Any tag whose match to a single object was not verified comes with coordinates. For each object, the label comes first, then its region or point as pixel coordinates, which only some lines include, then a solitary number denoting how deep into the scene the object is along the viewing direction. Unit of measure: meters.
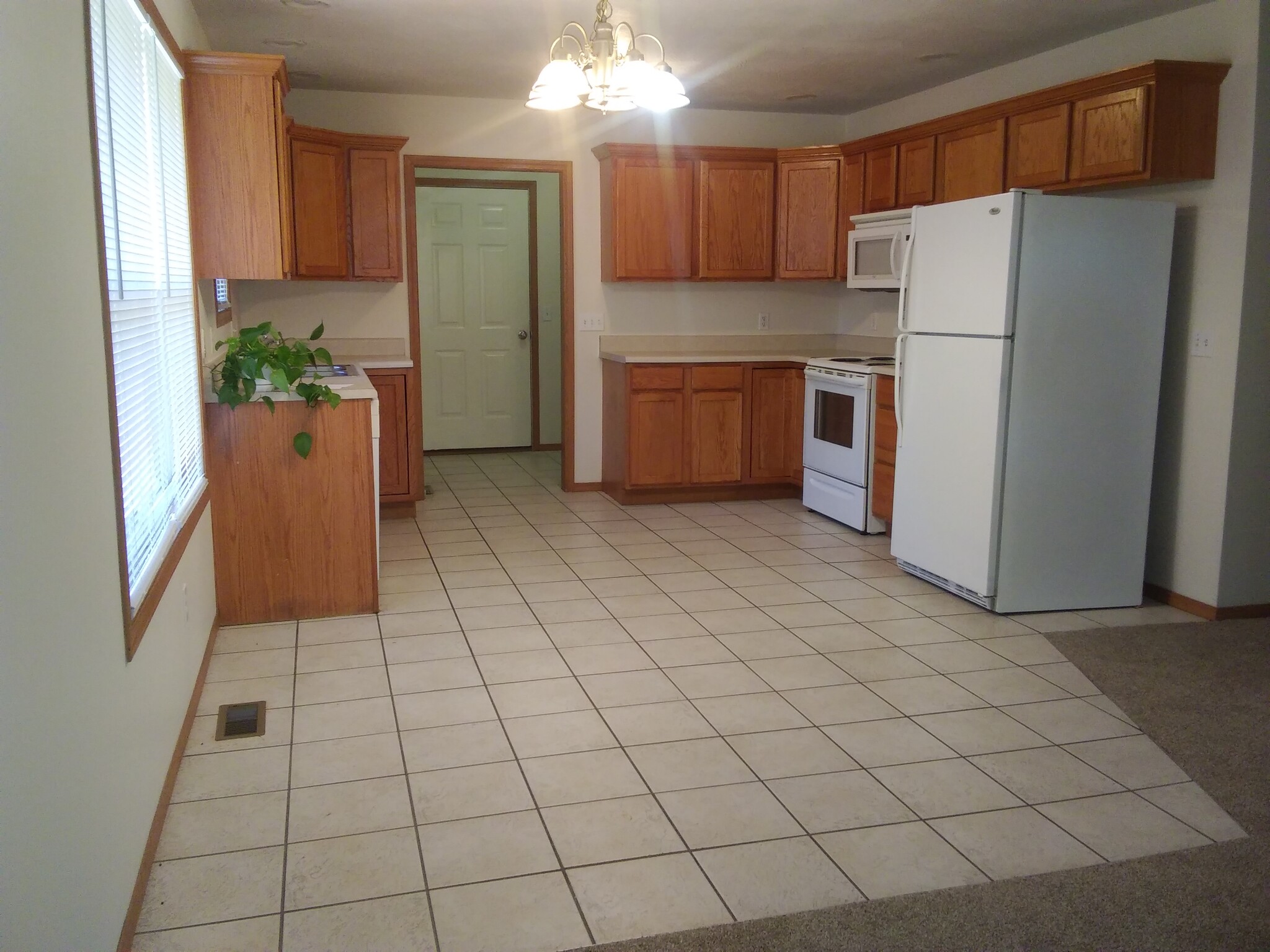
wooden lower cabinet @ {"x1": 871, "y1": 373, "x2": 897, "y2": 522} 5.19
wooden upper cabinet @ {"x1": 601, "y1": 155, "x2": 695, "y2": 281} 6.13
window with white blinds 2.31
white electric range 5.38
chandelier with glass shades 3.25
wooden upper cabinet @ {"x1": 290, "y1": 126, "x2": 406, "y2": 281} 5.44
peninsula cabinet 3.80
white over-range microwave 5.25
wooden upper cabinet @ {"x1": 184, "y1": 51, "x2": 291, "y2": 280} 3.65
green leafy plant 3.69
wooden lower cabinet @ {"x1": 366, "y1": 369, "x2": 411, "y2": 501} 5.68
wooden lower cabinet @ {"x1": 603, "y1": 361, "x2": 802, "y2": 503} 6.11
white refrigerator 3.91
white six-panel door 7.69
